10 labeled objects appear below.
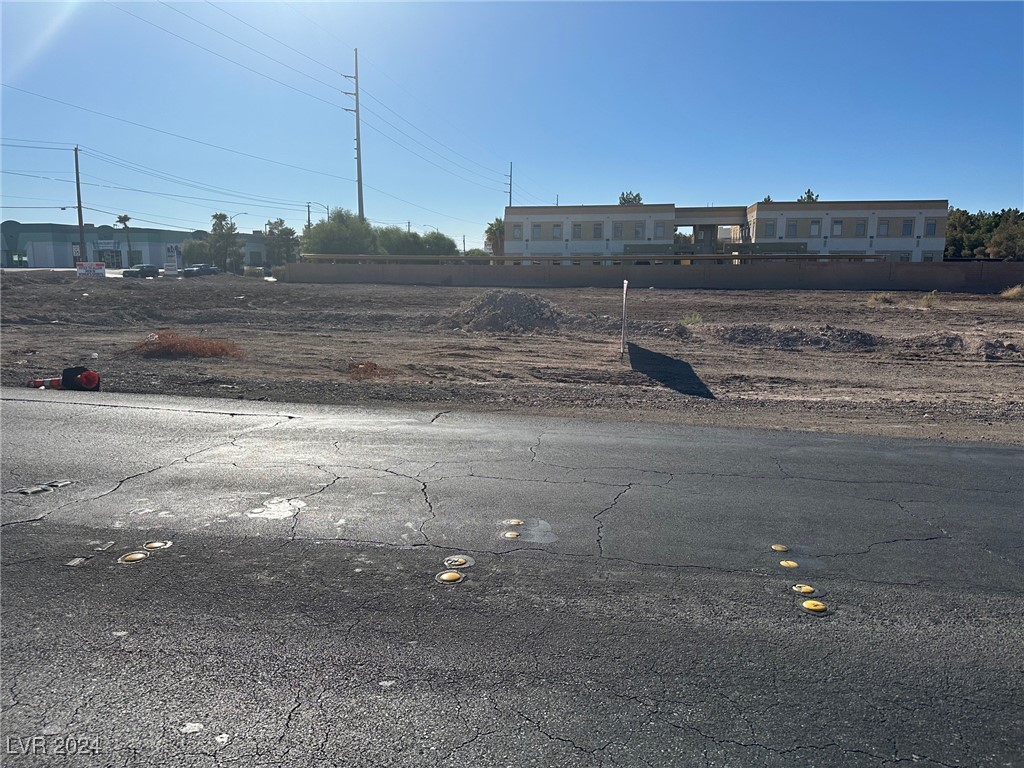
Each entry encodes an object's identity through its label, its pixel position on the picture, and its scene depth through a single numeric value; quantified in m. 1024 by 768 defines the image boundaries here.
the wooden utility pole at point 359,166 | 66.62
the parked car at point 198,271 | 69.91
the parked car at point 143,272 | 67.19
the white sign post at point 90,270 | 56.78
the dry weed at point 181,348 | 17.03
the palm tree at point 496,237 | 87.18
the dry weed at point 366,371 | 15.24
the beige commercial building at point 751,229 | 71.00
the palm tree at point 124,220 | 104.03
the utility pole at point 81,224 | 76.12
